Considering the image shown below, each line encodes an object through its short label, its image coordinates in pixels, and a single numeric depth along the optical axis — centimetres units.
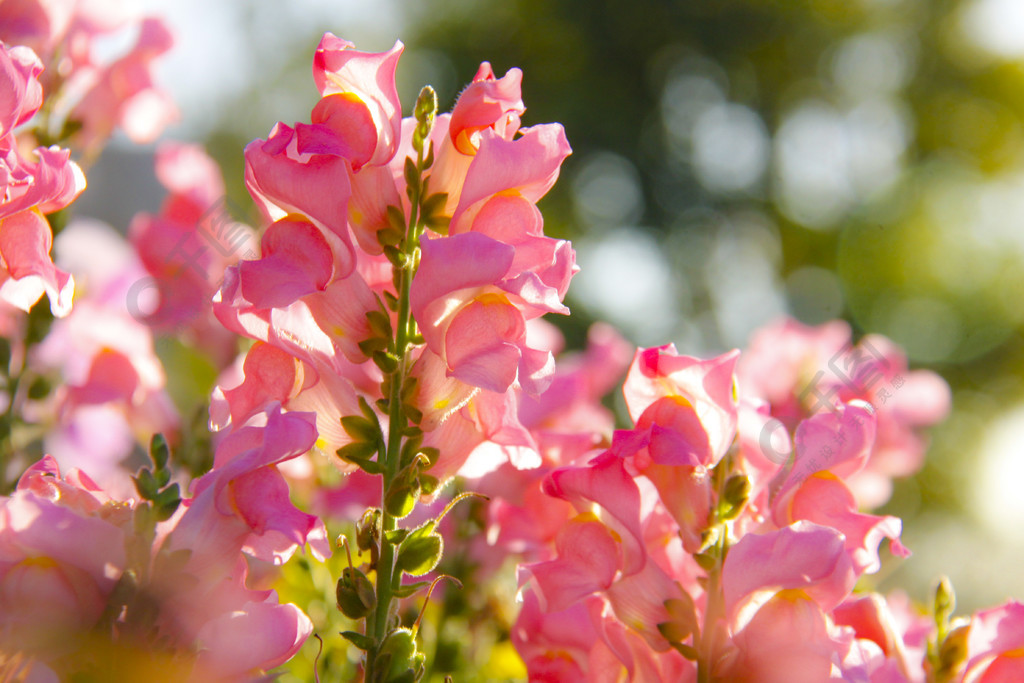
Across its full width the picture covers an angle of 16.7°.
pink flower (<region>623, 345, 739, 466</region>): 93
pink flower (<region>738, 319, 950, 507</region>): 113
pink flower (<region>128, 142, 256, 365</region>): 111
